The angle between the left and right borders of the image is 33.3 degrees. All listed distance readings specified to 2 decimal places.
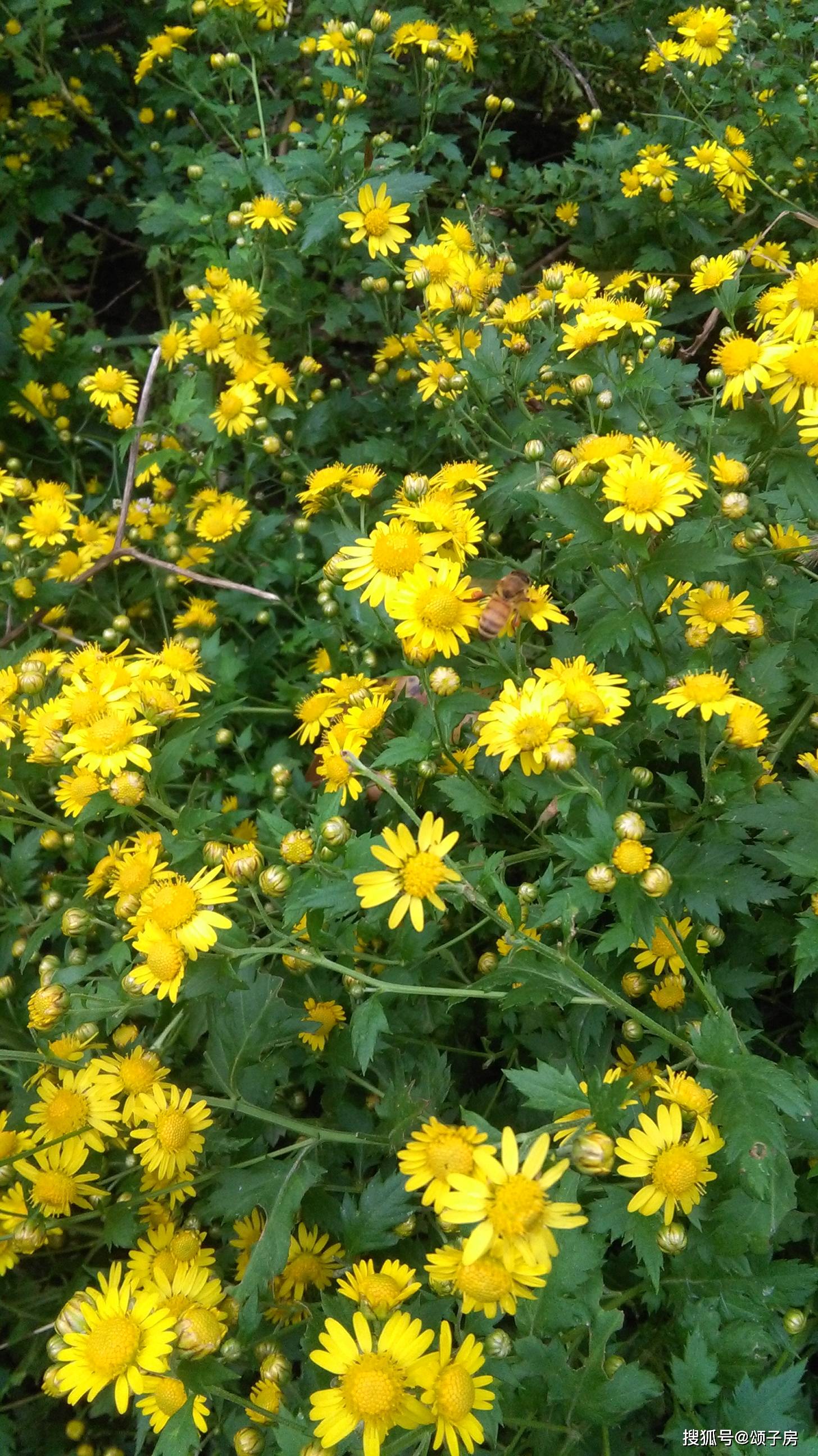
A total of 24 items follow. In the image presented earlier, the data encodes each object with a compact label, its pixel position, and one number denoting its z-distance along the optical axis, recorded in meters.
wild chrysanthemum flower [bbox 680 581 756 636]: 0.28
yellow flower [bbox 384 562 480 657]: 0.27
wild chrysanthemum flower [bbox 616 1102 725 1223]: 0.24
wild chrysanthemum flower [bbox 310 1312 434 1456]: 0.23
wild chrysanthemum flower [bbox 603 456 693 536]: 0.27
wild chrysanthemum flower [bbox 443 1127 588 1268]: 0.21
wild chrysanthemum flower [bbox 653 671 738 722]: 0.26
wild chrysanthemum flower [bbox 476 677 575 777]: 0.25
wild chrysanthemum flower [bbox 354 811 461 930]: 0.25
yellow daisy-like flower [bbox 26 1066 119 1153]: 0.28
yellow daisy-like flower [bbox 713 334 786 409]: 0.28
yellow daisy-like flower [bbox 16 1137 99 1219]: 0.28
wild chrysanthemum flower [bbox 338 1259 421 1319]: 0.24
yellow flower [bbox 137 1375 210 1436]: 0.25
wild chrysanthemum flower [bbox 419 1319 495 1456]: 0.23
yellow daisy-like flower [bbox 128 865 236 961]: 0.26
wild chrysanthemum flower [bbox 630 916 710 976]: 0.27
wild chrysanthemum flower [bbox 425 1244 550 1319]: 0.21
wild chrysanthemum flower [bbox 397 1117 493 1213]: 0.23
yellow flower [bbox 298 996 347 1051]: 0.29
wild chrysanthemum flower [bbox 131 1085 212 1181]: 0.27
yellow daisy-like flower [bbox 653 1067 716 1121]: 0.25
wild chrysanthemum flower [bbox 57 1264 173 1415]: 0.25
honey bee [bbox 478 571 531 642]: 0.32
